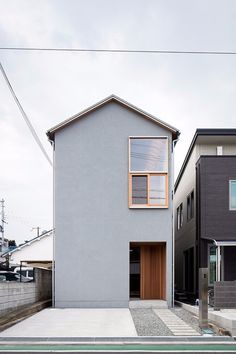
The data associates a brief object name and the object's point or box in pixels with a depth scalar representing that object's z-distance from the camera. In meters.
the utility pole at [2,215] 59.35
